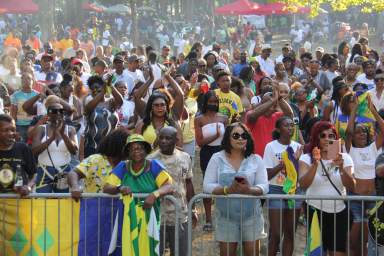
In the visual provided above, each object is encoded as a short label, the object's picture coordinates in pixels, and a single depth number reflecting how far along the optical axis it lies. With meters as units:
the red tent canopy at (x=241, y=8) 48.81
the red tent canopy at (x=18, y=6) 48.06
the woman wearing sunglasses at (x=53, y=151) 11.43
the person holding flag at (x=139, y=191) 8.73
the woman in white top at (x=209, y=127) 12.39
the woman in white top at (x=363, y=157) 10.72
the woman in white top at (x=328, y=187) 9.29
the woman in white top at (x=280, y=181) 9.96
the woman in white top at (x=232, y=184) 9.23
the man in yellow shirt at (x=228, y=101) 13.65
